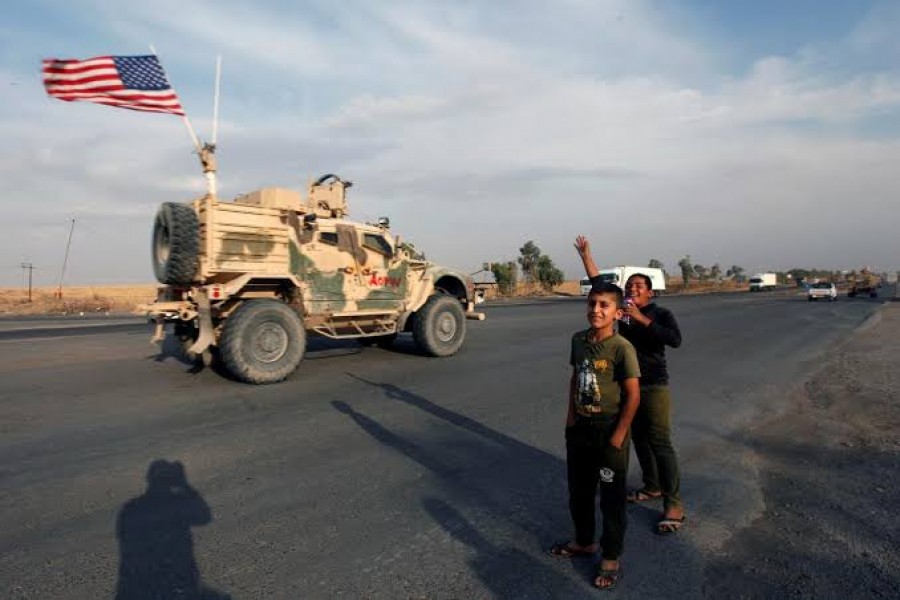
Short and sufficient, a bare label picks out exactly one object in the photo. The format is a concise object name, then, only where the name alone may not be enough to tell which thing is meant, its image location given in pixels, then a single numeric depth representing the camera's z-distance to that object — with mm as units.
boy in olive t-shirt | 2990
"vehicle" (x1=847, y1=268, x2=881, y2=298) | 49188
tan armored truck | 8164
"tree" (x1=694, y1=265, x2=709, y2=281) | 89000
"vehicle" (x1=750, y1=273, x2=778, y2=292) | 65688
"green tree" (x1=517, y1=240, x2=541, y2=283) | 54781
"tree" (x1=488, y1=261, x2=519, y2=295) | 47781
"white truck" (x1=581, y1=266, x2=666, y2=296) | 38719
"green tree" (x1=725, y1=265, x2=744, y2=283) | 111062
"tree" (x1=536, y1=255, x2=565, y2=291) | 54594
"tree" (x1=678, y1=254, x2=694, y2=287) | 78125
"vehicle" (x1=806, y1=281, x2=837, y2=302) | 38875
